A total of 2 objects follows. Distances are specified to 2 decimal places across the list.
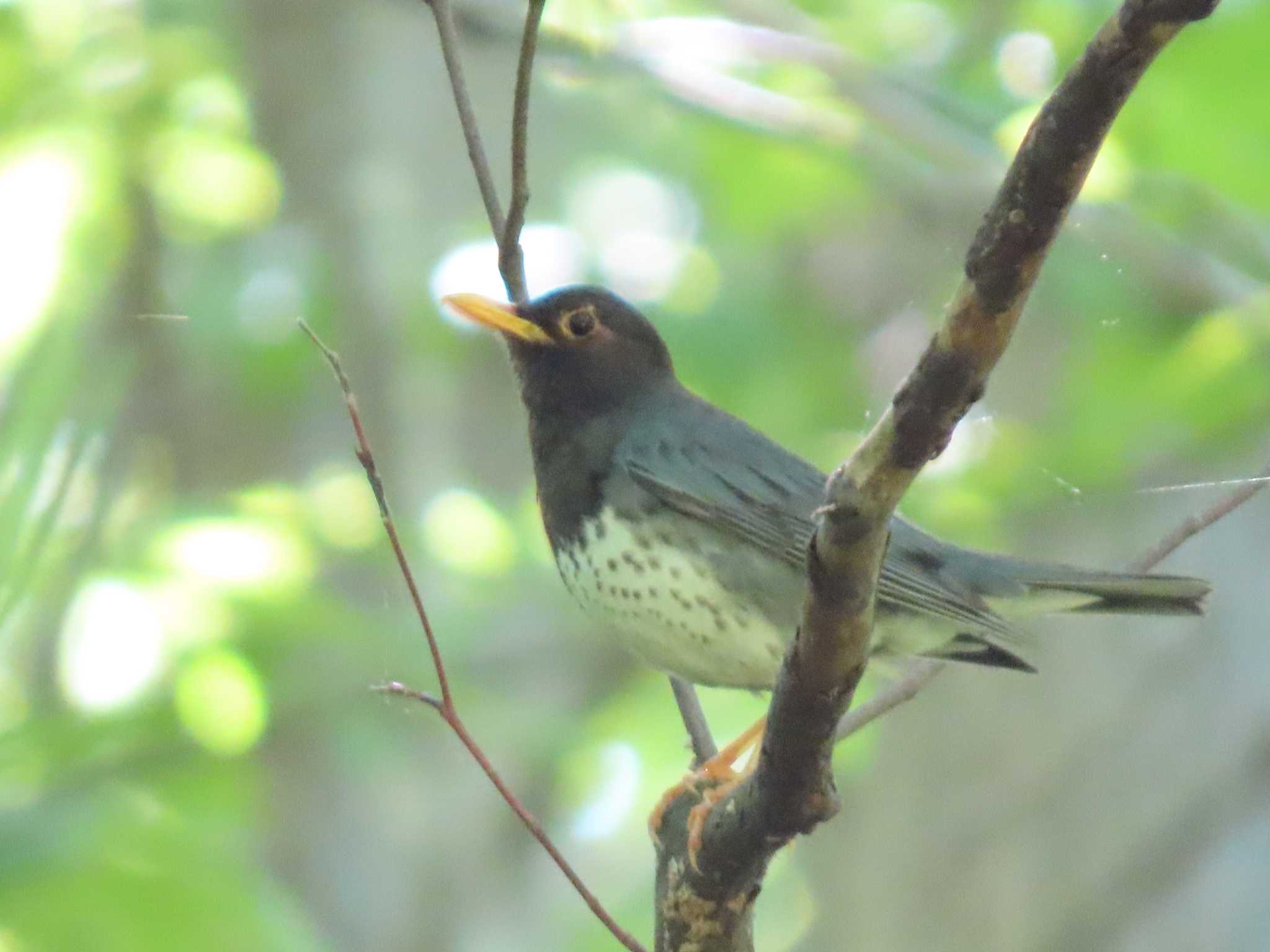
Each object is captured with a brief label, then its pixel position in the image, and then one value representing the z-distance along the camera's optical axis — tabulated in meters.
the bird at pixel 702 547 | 7.64
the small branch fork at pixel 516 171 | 5.97
